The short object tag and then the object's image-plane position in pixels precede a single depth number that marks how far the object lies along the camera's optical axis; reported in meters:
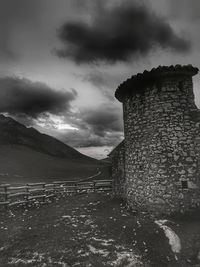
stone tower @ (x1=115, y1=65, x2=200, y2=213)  10.12
